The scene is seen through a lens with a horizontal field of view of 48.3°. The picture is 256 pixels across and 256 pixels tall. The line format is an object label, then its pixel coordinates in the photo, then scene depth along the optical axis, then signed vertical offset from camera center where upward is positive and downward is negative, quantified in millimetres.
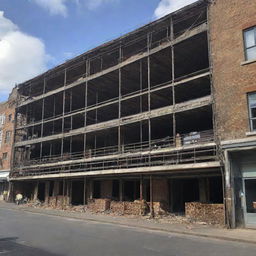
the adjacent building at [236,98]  14531 +5088
